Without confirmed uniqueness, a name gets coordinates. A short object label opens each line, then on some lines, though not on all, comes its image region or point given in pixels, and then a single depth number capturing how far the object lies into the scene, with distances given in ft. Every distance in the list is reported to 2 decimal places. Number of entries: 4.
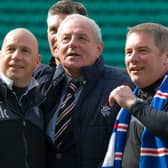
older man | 23.34
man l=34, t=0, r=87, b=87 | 27.81
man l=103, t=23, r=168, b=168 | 20.49
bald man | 22.85
